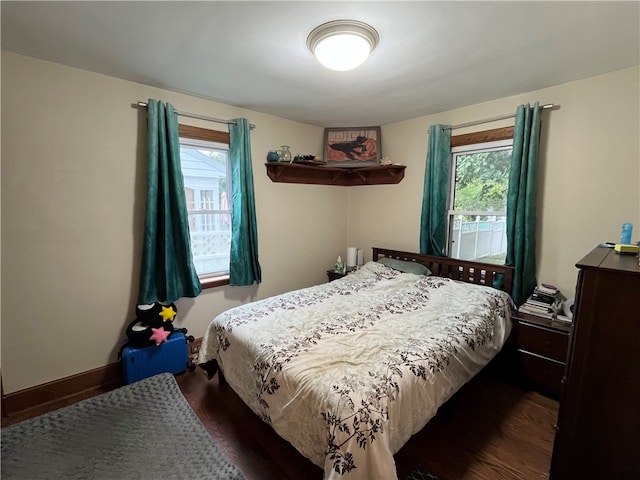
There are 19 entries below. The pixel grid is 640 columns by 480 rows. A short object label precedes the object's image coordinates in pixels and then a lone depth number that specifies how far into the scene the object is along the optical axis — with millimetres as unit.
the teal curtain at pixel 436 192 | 2963
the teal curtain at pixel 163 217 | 2314
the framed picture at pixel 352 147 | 3541
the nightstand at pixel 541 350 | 2096
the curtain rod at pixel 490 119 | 2369
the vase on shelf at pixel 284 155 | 3172
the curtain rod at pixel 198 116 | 2312
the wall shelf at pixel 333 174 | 3269
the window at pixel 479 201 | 2795
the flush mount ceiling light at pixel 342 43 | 1554
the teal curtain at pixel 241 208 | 2824
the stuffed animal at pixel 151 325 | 2258
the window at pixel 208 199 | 2740
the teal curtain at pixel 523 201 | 2400
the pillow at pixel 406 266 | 3033
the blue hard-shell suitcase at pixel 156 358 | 2205
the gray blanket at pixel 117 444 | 953
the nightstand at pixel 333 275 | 3575
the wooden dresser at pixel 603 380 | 1056
